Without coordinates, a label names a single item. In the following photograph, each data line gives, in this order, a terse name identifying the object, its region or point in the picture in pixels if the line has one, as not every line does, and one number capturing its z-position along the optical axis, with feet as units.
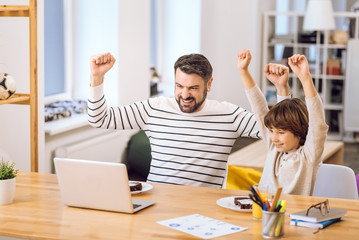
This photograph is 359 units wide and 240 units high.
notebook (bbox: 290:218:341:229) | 6.75
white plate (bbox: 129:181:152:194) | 8.17
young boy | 8.08
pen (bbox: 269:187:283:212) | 6.44
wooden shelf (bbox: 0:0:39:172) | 9.90
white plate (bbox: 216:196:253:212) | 7.30
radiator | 14.39
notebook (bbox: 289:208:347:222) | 6.80
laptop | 7.11
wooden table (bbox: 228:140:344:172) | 12.92
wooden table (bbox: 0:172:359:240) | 6.51
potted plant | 7.61
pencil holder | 6.38
